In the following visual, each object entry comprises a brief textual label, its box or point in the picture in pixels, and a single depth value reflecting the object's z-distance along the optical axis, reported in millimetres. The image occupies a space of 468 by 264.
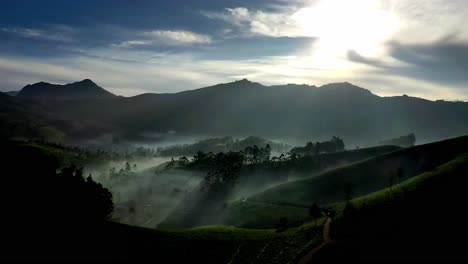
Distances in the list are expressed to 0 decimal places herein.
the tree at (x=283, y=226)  135250
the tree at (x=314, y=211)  127662
